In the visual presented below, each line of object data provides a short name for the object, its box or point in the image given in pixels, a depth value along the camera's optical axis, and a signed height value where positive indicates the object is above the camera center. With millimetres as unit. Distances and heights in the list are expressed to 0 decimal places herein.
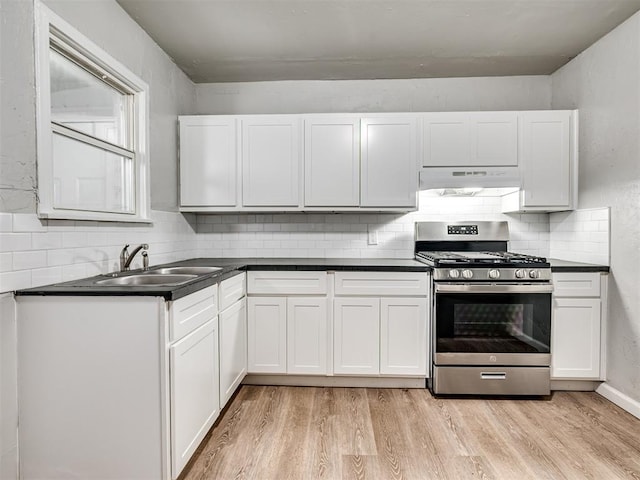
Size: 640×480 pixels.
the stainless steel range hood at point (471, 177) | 3029 +446
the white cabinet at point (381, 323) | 2795 -654
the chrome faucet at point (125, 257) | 2244 -141
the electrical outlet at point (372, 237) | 3461 -31
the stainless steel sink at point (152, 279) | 2167 -271
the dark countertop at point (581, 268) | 2730 -239
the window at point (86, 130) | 1758 +575
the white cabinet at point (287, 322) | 2846 -659
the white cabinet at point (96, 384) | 1630 -639
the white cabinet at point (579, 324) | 2752 -641
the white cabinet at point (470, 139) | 3051 +752
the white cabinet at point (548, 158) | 3029 +598
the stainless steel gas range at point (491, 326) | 2684 -647
